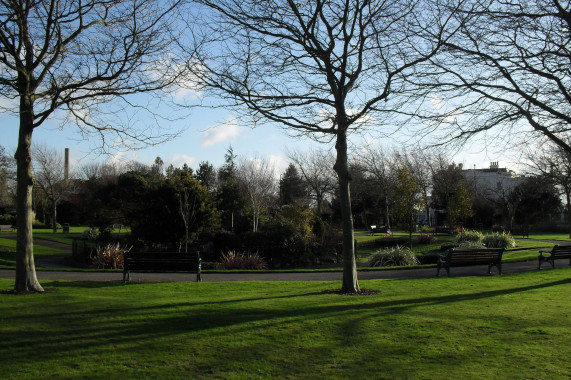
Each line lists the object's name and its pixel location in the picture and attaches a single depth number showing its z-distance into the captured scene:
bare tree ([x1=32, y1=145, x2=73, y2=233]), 48.01
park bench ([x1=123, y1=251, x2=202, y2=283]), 13.20
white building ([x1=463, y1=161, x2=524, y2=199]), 54.85
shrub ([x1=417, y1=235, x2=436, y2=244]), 31.33
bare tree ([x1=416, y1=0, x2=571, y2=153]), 8.90
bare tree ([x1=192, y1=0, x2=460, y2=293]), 9.61
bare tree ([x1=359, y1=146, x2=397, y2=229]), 50.41
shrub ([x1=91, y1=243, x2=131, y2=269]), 19.55
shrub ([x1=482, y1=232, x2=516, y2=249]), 27.69
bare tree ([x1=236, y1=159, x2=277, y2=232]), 36.93
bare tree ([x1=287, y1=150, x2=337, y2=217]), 56.22
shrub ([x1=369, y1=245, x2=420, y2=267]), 20.94
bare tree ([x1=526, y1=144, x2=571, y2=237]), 29.55
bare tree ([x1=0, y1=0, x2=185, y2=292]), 9.78
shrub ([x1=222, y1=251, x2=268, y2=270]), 20.03
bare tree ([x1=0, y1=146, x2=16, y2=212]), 45.77
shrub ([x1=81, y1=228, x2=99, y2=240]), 31.10
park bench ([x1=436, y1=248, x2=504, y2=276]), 15.17
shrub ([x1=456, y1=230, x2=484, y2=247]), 29.00
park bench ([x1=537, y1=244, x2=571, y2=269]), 16.98
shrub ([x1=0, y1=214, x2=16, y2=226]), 51.82
